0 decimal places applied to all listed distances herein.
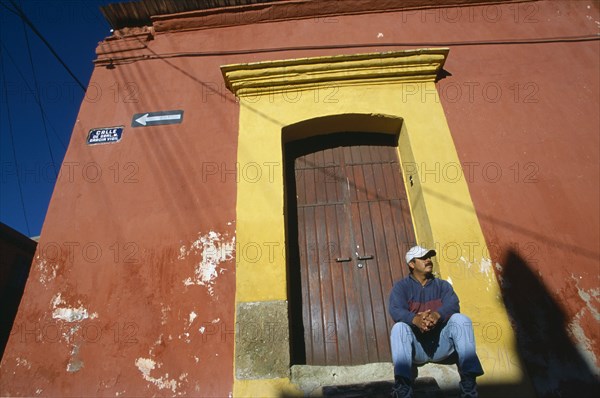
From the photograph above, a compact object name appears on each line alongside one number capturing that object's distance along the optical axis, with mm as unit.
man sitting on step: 2176
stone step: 2402
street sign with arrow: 3928
